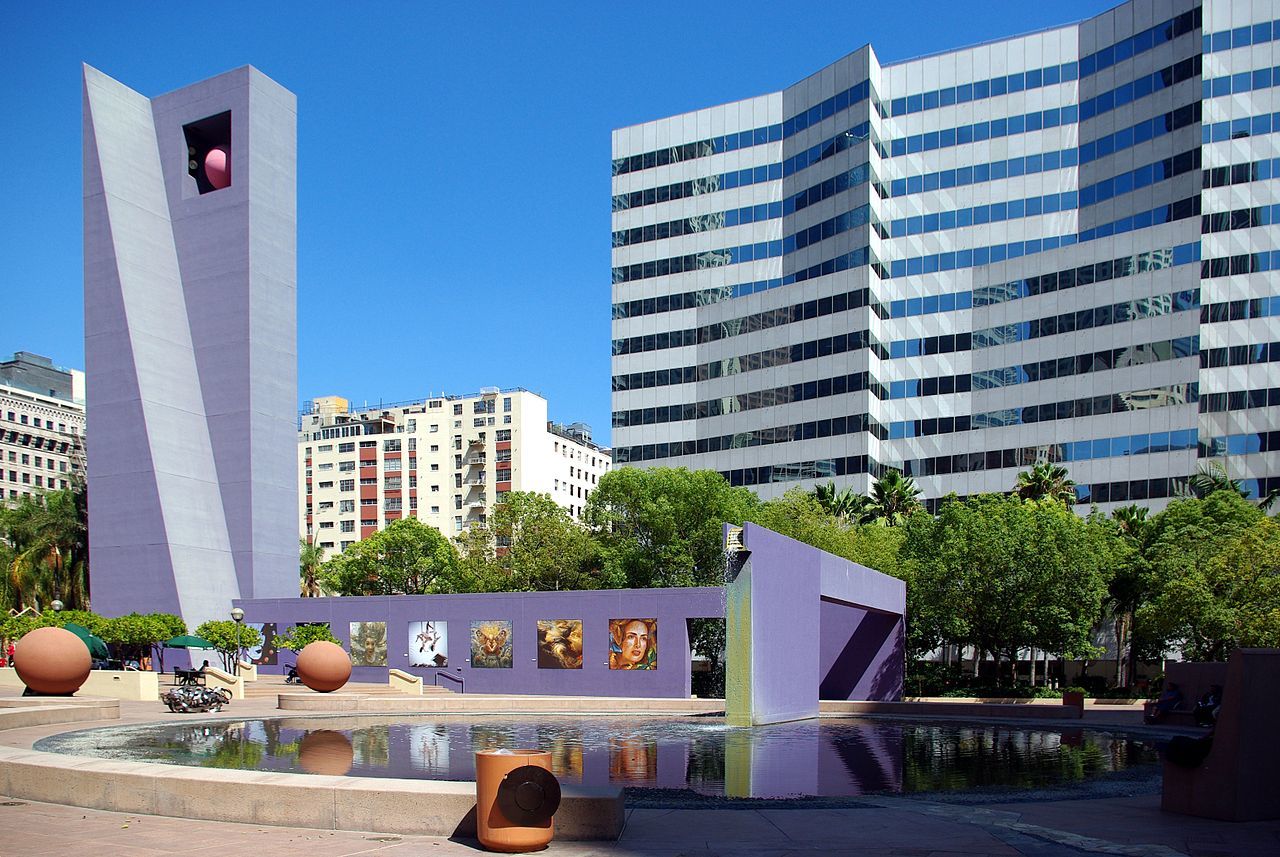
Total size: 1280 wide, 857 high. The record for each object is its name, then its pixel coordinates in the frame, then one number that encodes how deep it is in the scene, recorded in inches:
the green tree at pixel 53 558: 2844.5
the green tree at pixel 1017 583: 1791.3
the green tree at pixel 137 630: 1923.0
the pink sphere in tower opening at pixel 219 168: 2325.3
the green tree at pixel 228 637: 1935.3
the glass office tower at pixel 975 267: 2906.0
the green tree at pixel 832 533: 2187.5
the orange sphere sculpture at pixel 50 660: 1117.1
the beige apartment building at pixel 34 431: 5620.1
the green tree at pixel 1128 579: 2192.4
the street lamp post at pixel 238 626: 1657.2
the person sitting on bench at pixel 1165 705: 1182.9
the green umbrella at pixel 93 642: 1647.1
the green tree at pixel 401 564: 3469.5
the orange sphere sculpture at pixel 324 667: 1438.2
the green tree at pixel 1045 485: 2657.5
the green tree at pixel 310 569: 4239.7
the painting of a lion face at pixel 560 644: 1712.6
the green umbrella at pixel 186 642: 1745.8
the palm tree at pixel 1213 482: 2628.0
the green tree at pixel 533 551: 2844.5
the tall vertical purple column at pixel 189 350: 2172.7
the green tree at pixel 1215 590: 1633.9
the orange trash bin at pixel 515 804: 409.7
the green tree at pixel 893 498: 2938.0
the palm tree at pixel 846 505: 2859.3
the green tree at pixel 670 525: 2588.6
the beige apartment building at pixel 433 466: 5324.8
